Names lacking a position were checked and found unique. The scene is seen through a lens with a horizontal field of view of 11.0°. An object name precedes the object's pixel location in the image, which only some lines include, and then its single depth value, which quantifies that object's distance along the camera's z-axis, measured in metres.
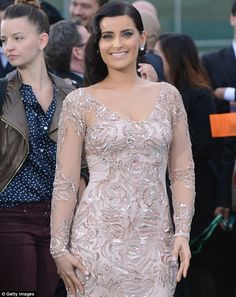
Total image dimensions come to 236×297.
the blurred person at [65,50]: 8.36
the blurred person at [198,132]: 8.78
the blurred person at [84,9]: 9.88
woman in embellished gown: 5.73
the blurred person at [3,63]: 9.06
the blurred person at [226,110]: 8.87
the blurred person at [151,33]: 8.08
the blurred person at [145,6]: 9.90
